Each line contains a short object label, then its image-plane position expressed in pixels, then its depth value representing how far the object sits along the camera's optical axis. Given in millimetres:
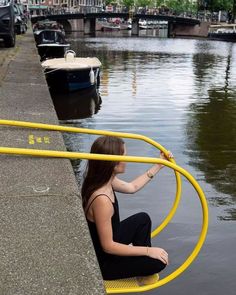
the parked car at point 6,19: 19516
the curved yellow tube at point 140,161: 3680
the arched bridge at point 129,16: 81625
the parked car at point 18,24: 30834
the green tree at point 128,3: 127900
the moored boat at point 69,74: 18125
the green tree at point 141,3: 134875
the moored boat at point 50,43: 26791
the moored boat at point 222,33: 66688
